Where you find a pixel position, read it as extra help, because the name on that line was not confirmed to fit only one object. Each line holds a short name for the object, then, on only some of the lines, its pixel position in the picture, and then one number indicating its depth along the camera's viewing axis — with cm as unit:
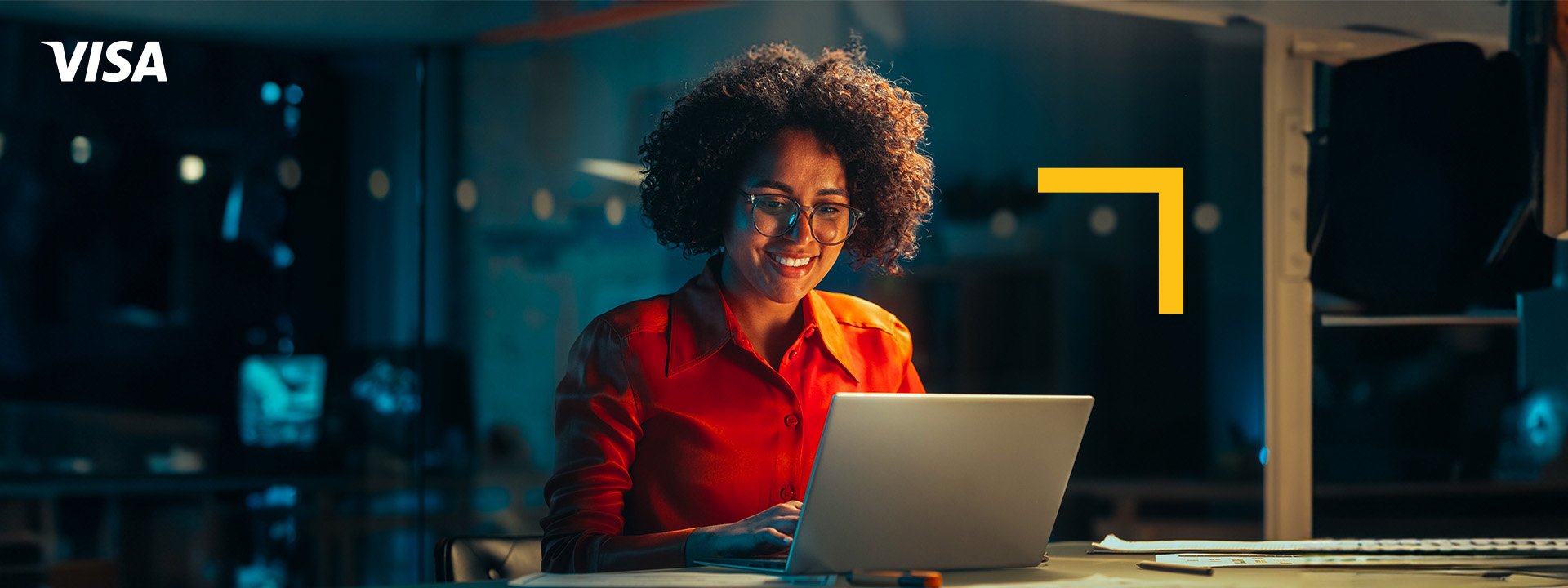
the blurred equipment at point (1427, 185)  323
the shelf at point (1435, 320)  331
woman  231
